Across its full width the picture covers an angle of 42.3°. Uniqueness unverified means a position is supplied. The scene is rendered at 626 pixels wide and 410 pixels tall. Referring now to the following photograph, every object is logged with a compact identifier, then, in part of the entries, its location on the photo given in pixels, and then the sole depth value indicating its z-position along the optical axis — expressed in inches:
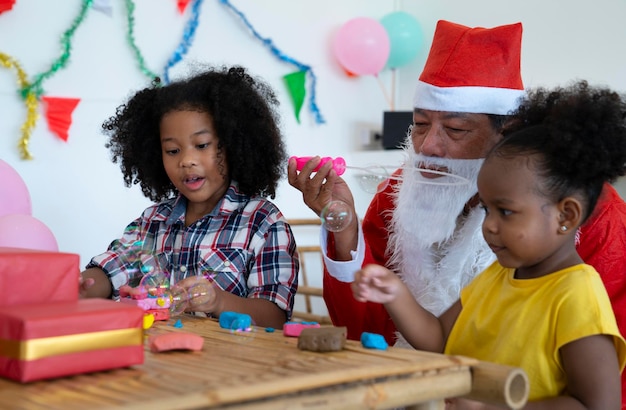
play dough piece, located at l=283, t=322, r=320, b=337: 43.4
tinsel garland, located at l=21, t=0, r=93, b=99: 114.9
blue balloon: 155.9
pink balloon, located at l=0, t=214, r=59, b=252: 82.1
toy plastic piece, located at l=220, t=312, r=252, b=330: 45.8
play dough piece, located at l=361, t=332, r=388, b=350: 39.2
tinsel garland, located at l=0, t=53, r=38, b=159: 113.8
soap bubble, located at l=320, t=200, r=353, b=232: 54.1
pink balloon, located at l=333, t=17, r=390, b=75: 148.4
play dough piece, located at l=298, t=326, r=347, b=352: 38.5
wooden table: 29.5
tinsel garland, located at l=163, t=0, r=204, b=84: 131.2
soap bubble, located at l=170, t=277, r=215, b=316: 52.4
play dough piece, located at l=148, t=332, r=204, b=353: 39.0
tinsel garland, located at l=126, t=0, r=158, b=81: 125.4
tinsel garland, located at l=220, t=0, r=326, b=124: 140.9
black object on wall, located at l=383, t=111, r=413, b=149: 151.3
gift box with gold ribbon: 32.3
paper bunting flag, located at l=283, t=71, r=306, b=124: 149.1
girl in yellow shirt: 41.5
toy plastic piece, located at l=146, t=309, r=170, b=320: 50.6
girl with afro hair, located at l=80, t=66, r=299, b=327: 62.9
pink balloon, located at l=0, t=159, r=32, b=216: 89.7
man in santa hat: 58.8
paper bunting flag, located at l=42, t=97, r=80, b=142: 117.1
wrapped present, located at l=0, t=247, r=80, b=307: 36.6
